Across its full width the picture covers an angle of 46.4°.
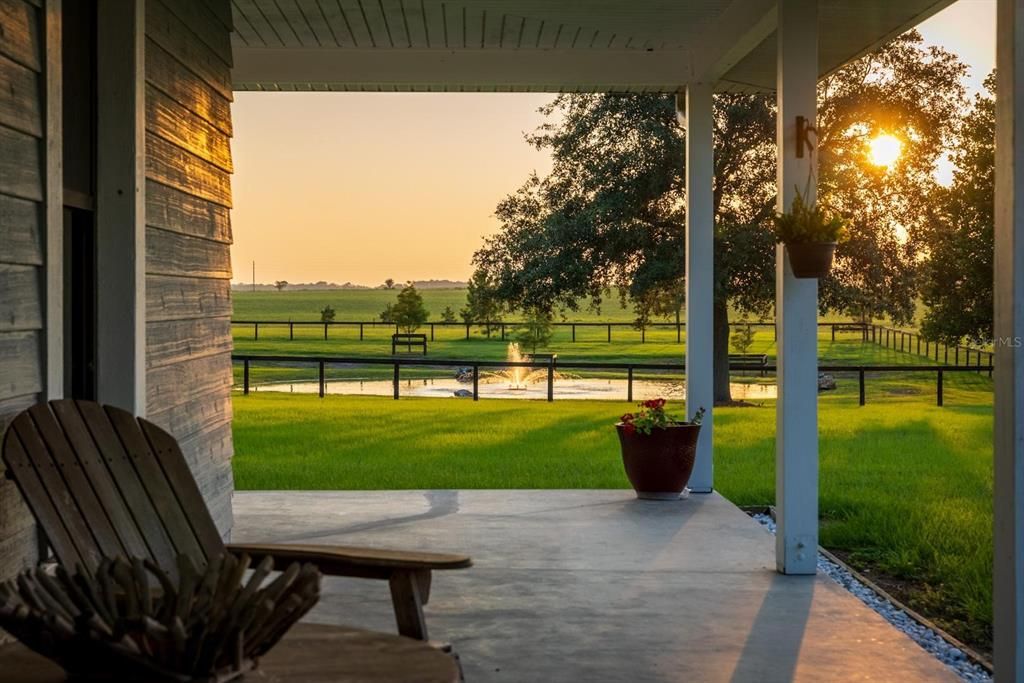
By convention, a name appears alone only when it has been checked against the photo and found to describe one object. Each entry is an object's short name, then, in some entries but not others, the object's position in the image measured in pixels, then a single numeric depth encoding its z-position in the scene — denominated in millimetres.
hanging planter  4586
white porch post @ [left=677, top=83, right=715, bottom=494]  6961
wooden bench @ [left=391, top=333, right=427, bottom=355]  28941
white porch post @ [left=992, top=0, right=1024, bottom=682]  2936
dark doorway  3451
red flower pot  6770
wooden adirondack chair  2422
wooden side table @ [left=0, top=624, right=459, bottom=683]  1890
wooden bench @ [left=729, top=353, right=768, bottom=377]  22547
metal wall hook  4809
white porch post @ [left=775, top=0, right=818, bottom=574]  4832
